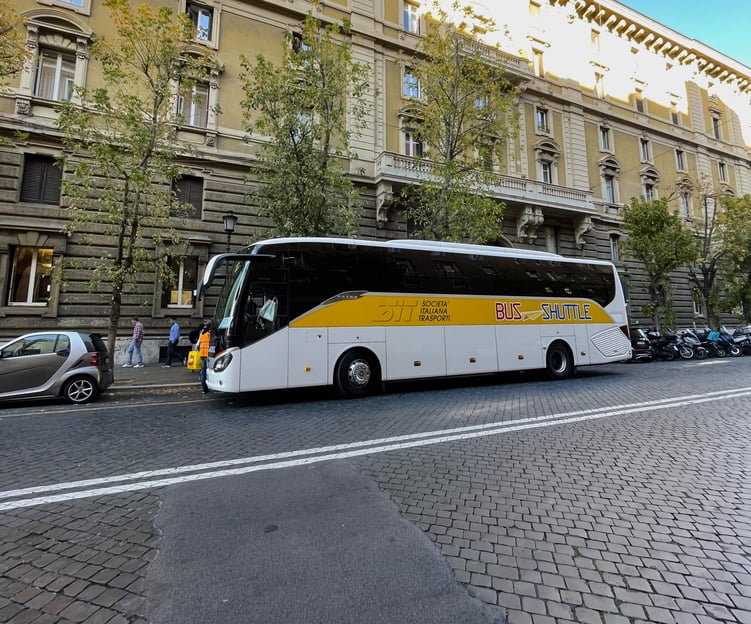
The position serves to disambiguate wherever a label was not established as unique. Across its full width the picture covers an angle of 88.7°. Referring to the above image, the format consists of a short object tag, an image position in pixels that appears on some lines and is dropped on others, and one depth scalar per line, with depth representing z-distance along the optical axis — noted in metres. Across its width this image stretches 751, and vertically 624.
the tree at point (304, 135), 12.41
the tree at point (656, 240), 20.95
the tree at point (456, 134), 15.05
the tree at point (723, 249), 24.30
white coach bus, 8.10
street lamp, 13.35
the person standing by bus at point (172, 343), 14.58
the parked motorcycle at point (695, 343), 19.00
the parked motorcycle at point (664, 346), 18.38
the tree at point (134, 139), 10.76
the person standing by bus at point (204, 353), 9.20
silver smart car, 7.97
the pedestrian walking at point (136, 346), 14.04
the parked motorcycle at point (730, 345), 20.39
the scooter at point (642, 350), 17.94
